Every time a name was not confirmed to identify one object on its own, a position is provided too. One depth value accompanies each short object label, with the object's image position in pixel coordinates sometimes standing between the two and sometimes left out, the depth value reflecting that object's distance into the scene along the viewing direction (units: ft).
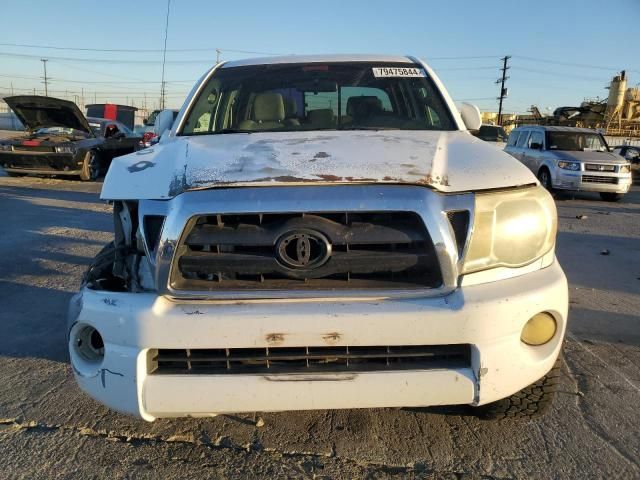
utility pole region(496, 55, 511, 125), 196.24
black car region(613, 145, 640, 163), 66.25
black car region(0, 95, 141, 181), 39.75
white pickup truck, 6.69
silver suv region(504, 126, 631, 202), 40.86
